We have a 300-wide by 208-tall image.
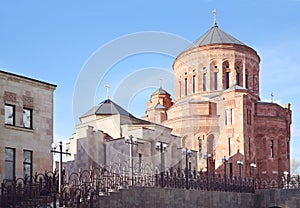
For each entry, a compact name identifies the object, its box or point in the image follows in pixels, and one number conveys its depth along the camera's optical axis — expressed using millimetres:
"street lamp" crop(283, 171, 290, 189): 40331
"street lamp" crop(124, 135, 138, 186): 27109
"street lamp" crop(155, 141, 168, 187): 29156
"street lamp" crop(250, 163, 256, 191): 48391
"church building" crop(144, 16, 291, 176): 50500
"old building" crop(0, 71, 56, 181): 26734
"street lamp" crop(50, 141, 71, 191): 22741
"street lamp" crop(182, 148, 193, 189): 30891
